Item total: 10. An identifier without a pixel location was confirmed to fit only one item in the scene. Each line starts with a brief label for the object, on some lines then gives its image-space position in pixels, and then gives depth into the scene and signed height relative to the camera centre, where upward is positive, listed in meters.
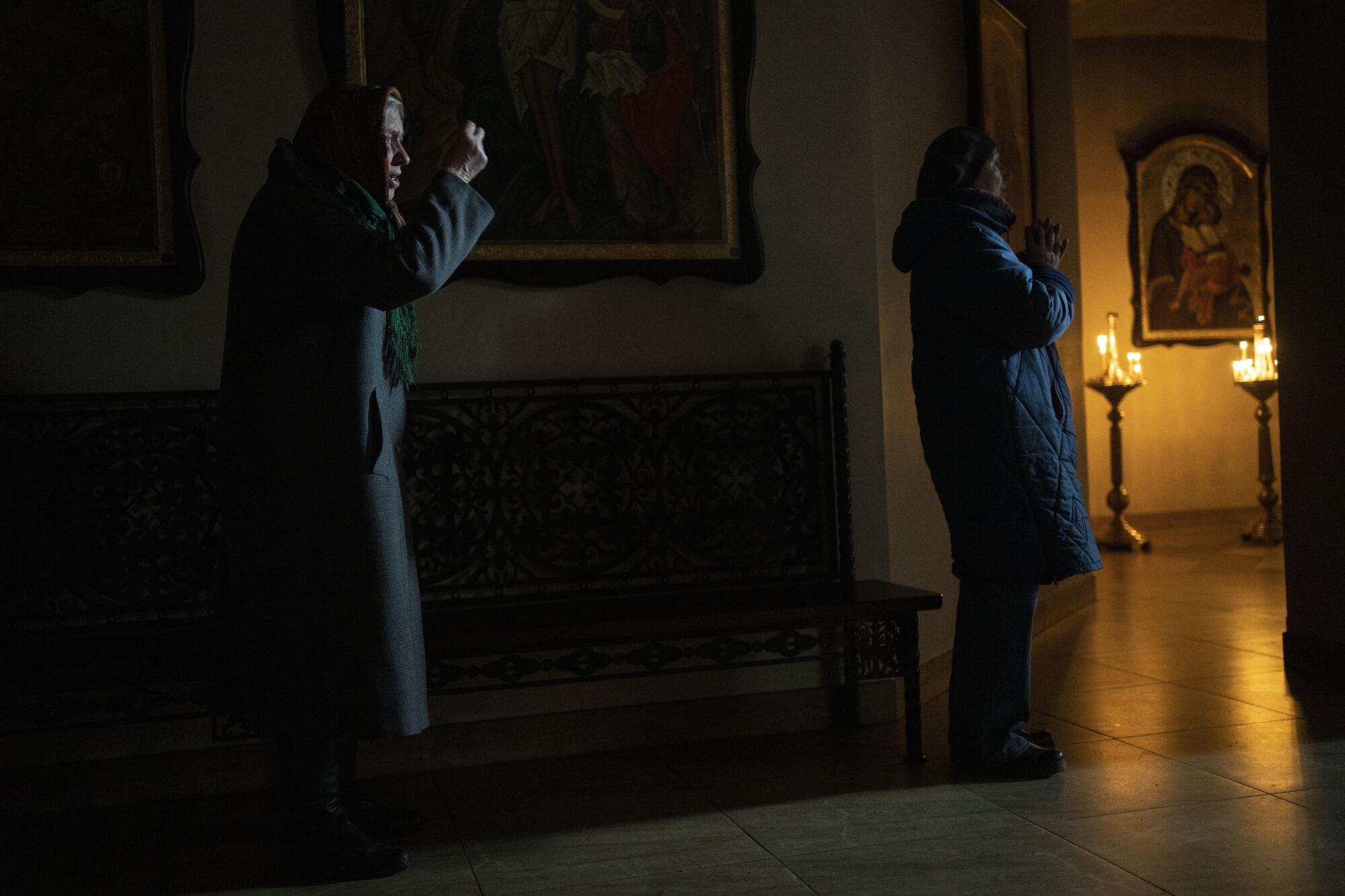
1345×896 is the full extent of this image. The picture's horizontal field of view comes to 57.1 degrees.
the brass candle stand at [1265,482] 7.60 -0.54
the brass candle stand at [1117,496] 7.75 -0.59
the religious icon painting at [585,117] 3.41 +0.87
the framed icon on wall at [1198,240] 8.85 +1.15
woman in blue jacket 2.83 -0.04
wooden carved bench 3.03 -0.31
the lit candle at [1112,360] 7.89 +0.27
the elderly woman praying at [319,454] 2.30 -0.04
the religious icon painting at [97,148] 3.13 +0.76
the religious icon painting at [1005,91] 4.55 +1.27
